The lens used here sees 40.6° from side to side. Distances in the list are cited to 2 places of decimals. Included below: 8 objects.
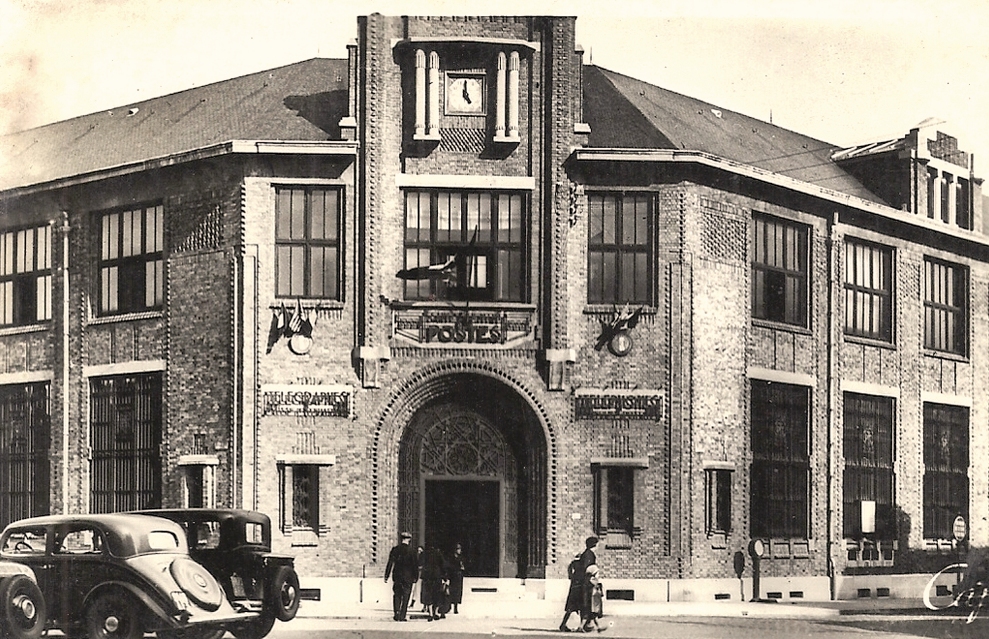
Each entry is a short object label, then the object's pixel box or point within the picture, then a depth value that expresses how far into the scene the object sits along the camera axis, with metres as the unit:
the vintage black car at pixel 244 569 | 19.53
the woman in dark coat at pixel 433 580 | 24.11
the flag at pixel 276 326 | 27.77
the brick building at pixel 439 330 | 27.70
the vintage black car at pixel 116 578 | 17.47
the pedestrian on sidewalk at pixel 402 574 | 23.98
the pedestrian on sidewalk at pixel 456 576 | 25.00
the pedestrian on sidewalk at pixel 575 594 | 22.12
